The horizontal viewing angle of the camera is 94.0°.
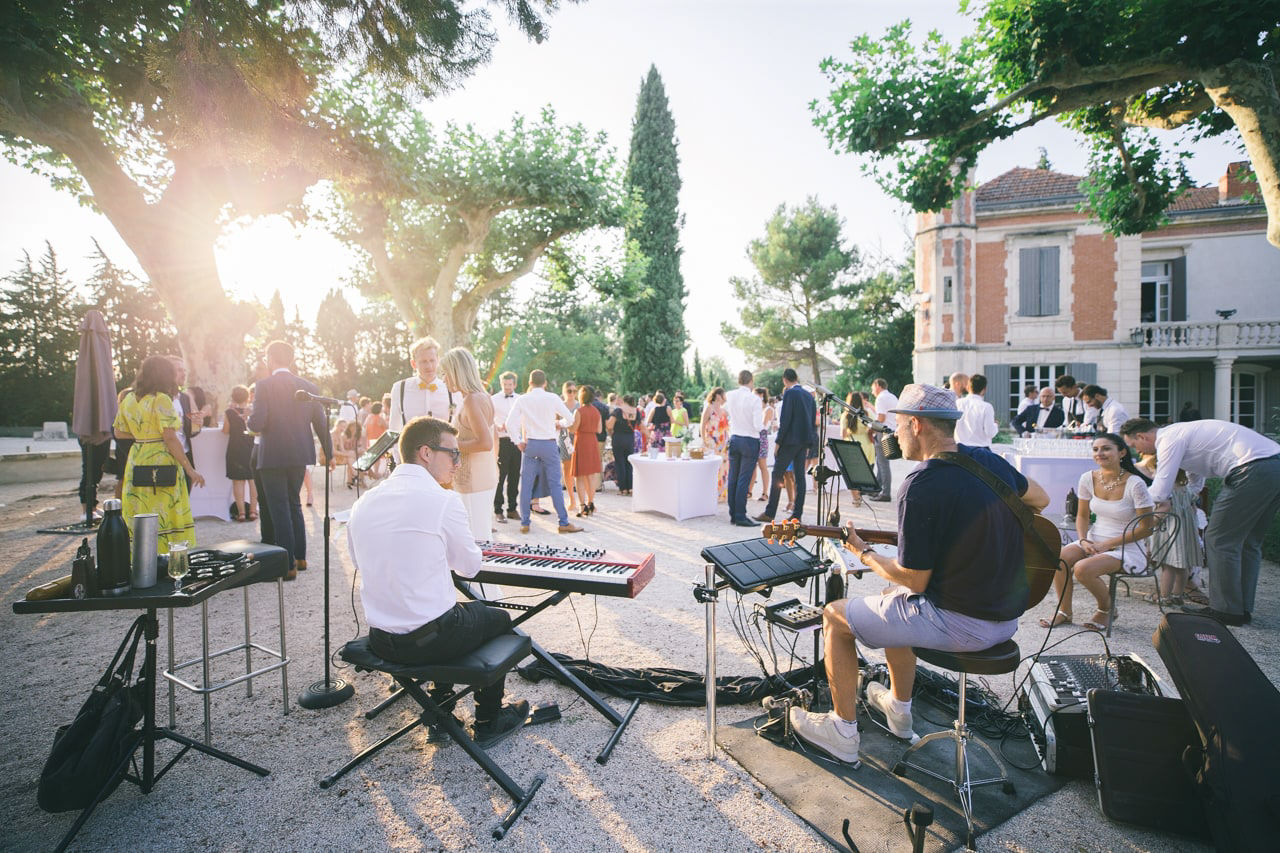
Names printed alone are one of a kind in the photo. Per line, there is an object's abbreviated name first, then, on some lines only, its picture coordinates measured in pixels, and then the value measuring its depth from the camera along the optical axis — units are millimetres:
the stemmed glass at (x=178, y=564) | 2678
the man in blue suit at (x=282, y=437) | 5301
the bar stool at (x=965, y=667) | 2432
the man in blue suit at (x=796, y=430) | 7602
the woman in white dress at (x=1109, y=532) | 4414
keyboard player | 2523
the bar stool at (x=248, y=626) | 2936
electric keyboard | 2996
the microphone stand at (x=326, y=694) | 3346
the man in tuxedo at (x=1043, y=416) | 10664
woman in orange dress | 8945
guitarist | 2406
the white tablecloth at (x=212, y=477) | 8375
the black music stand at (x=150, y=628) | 2402
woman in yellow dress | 4625
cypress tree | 26797
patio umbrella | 6688
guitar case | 2025
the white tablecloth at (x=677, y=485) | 8266
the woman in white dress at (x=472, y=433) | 5004
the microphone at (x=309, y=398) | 3252
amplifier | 2697
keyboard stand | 3004
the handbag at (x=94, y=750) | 2289
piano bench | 2516
